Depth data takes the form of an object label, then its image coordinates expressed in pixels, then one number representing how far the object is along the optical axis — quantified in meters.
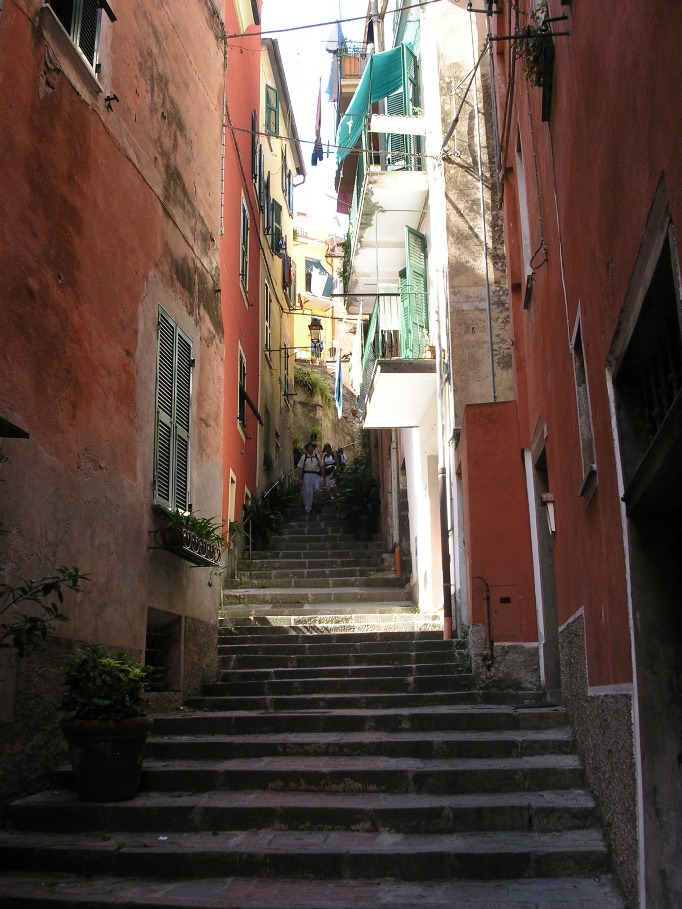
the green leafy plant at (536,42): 5.64
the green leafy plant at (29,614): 5.28
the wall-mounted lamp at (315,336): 25.22
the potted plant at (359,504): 18.86
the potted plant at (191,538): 7.92
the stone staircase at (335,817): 4.93
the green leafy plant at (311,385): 30.12
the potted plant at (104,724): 5.74
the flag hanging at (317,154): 16.00
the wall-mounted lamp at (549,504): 7.22
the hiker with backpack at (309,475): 20.33
